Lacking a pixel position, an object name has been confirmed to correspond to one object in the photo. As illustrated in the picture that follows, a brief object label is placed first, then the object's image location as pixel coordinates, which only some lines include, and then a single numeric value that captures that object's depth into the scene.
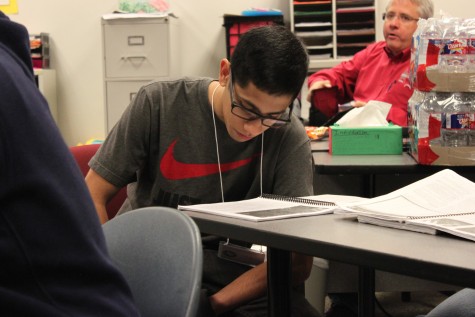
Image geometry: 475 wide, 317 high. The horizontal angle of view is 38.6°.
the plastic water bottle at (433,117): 2.02
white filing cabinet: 4.15
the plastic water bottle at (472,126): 2.00
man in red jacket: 3.18
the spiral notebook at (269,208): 1.13
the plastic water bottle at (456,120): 2.00
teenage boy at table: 1.59
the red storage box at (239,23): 4.14
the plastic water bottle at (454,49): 1.97
